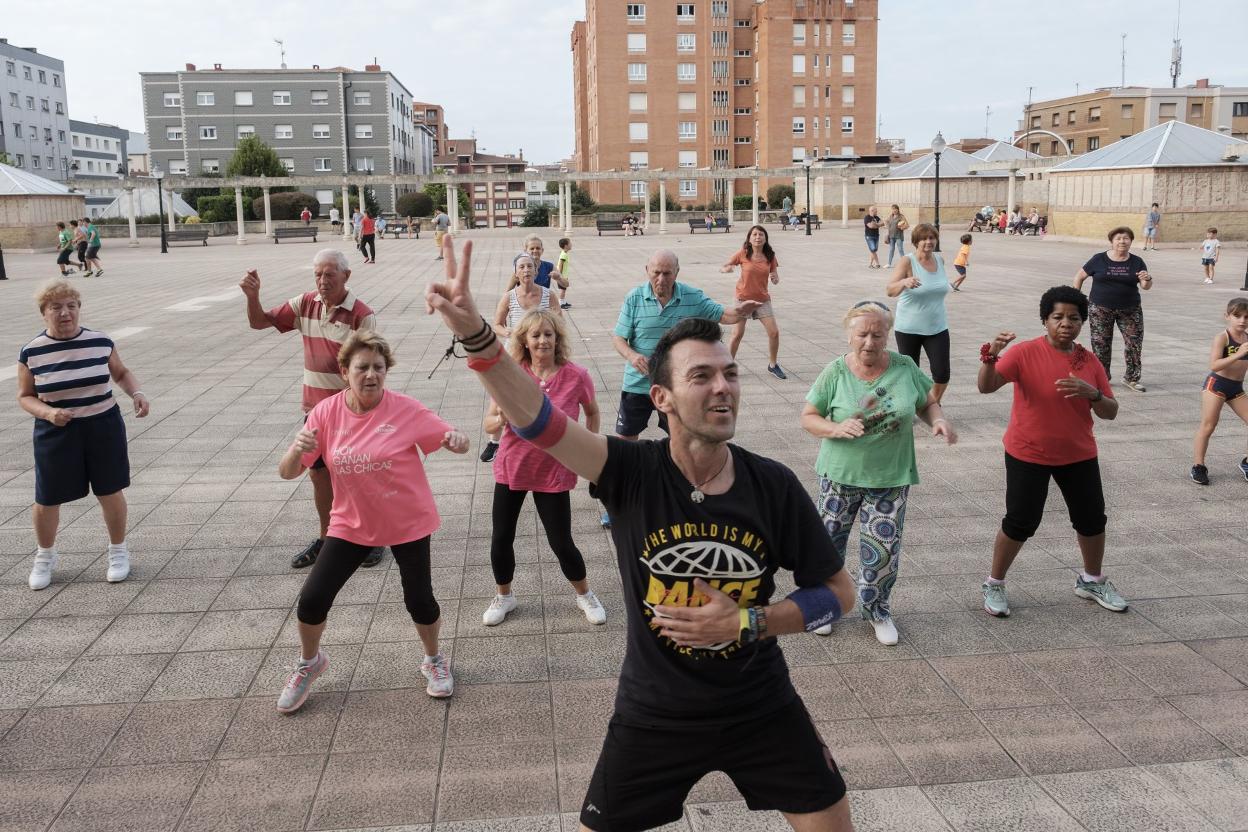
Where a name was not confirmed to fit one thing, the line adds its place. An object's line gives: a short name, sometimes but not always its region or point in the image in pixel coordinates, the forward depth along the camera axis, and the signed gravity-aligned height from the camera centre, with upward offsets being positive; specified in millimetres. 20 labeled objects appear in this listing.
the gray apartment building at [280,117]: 84688 +11377
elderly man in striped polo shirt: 5895 -410
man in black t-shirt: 2559 -885
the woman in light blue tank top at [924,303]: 8820 -529
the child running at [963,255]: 17359 -239
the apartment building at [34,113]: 84000 +12526
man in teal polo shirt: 6848 -471
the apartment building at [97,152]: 98875 +11139
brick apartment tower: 82062 +13379
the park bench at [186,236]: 47344 +861
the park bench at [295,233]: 47934 +928
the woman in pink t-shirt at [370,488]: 4297 -1004
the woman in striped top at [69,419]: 5699 -924
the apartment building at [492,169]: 123950 +9326
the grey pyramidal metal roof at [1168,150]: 33781 +3030
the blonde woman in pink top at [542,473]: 5121 -1126
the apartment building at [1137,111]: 86062 +11009
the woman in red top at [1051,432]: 5133 -971
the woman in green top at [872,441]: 4844 -958
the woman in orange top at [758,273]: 11797 -324
